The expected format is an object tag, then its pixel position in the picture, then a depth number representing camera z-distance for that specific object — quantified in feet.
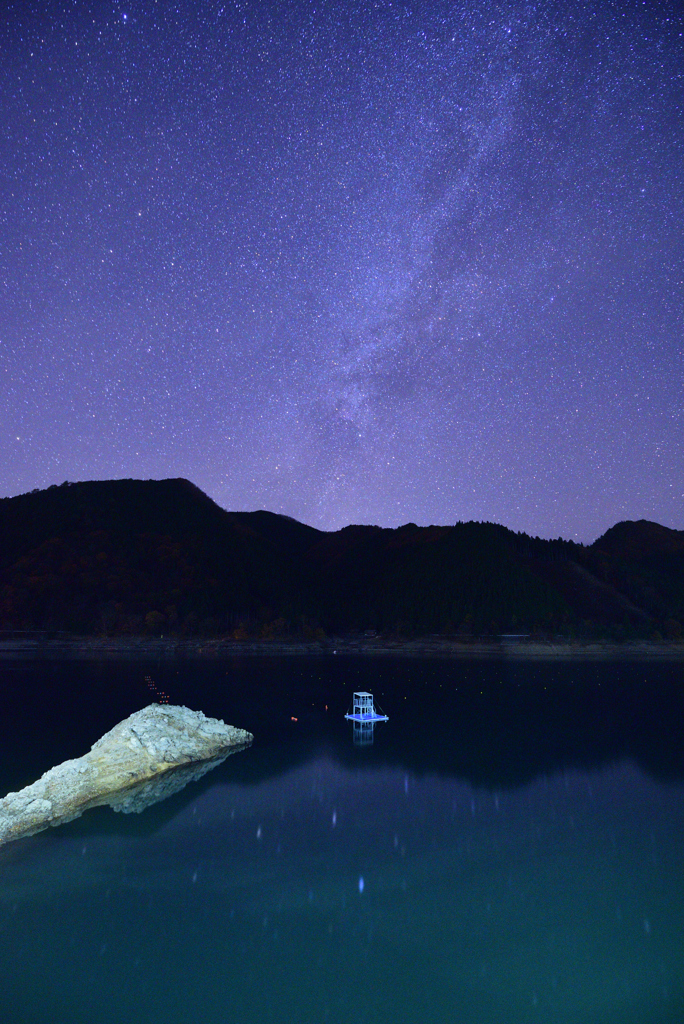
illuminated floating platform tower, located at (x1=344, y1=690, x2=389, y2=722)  177.58
